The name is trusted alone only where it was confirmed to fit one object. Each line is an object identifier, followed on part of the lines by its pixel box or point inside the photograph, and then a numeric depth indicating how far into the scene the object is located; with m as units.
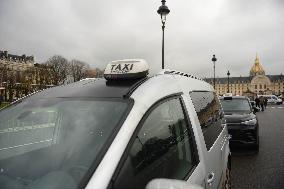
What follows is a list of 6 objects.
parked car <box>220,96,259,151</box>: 10.35
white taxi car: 1.98
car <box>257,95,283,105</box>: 75.64
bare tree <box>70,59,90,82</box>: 103.12
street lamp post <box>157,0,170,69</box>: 15.66
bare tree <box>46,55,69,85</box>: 95.81
